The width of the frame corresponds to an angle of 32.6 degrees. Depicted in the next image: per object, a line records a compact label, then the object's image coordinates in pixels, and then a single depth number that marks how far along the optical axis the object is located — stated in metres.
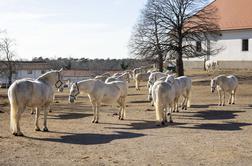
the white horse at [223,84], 26.74
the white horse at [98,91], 18.56
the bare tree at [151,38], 49.53
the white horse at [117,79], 26.72
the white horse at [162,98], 18.11
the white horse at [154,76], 28.77
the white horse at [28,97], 14.76
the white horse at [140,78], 43.84
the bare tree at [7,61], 80.39
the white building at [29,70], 99.69
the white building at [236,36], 60.66
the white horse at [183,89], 22.41
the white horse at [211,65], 59.24
